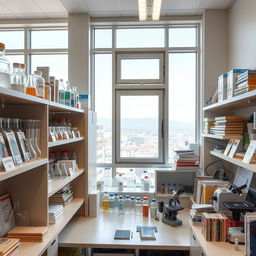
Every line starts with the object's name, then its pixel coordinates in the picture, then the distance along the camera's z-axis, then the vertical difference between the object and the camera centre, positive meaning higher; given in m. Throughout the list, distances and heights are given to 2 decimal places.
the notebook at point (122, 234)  2.21 -1.01
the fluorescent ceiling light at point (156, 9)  2.14 +1.13
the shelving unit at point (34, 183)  1.57 -0.41
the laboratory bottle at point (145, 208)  2.78 -0.94
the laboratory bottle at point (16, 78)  1.42 +0.31
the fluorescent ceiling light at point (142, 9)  2.11 +1.11
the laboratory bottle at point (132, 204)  3.01 -0.97
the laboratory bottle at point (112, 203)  2.98 -0.95
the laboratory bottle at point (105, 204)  2.98 -0.96
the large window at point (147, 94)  3.42 +0.49
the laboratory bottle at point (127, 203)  3.03 -0.96
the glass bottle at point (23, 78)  1.47 +0.32
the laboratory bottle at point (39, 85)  1.69 +0.30
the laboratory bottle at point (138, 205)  2.93 -0.97
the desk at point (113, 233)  2.11 -1.03
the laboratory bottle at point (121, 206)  2.90 -0.96
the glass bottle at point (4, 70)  1.31 +0.33
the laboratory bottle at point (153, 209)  2.76 -0.95
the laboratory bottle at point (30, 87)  1.59 +0.27
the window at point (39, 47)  3.59 +1.22
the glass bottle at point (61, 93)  2.21 +0.32
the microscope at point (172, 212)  2.51 -0.91
